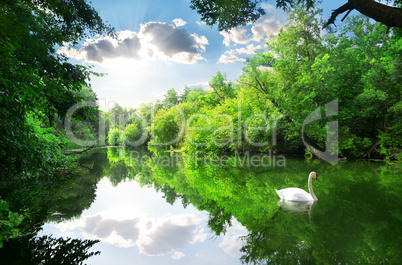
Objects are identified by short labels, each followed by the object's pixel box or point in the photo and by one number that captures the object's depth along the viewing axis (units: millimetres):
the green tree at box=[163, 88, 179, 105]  77938
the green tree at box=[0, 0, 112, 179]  3852
